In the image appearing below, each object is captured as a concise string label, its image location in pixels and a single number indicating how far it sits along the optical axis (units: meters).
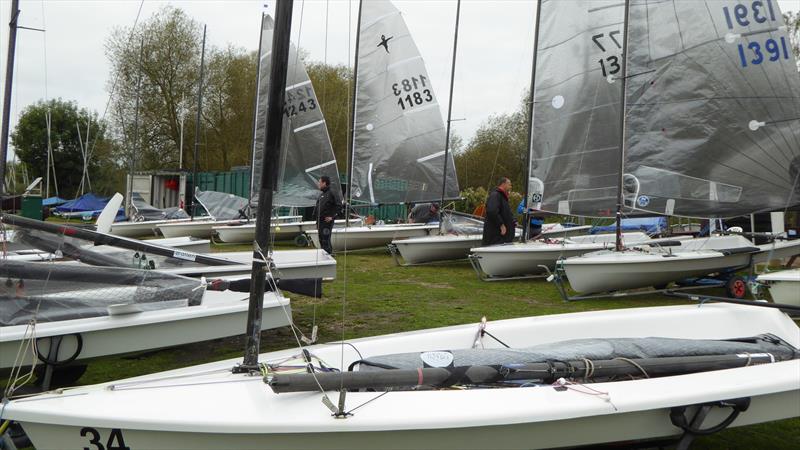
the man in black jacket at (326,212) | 11.16
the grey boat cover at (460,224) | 11.52
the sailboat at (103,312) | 3.63
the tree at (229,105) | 28.78
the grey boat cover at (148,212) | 19.59
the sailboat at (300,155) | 15.39
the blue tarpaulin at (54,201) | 31.05
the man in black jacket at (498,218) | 9.67
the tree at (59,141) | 32.56
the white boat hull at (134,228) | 17.78
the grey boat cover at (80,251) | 4.73
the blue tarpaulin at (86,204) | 27.12
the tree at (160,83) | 25.80
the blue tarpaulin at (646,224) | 14.40
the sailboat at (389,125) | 13.62
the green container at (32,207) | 17.52
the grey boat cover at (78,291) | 3.90
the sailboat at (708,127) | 7.83
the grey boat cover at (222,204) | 18.03
